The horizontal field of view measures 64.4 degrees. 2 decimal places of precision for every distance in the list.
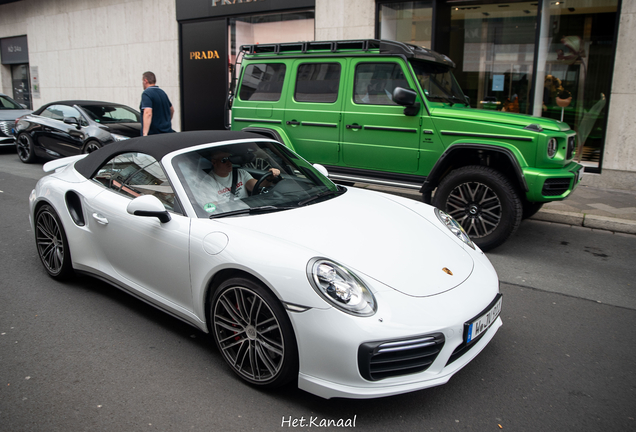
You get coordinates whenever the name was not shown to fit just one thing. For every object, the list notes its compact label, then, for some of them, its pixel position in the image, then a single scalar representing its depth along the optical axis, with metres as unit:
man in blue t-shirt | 8.34
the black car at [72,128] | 9.90
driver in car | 3.49
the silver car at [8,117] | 12.93
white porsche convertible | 2.53
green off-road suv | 5.45
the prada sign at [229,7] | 12.41
